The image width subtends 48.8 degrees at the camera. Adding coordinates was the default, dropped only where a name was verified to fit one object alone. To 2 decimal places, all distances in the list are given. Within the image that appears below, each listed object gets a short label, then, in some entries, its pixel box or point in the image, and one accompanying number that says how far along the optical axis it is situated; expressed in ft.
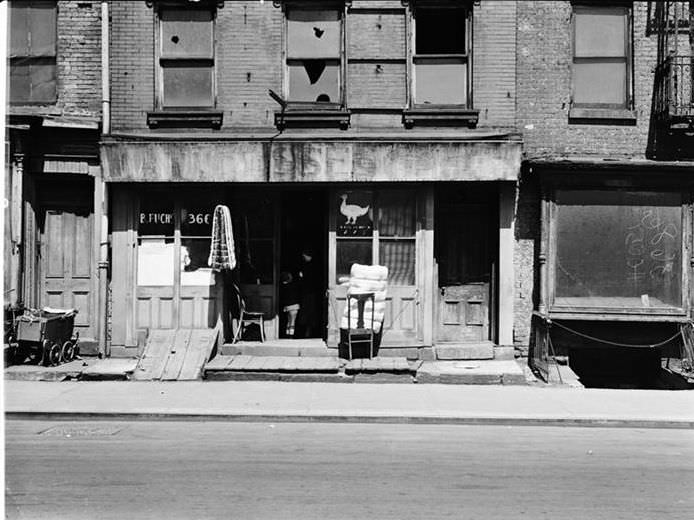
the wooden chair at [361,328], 43.55
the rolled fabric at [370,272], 44.14
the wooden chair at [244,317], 46.29
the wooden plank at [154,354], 42.16
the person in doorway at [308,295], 47.98
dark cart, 42.37
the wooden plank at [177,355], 42.03
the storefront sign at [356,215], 45.21
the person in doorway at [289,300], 47.39
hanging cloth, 43.80
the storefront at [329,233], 44.09
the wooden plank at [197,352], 41.98
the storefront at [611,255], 44.01
